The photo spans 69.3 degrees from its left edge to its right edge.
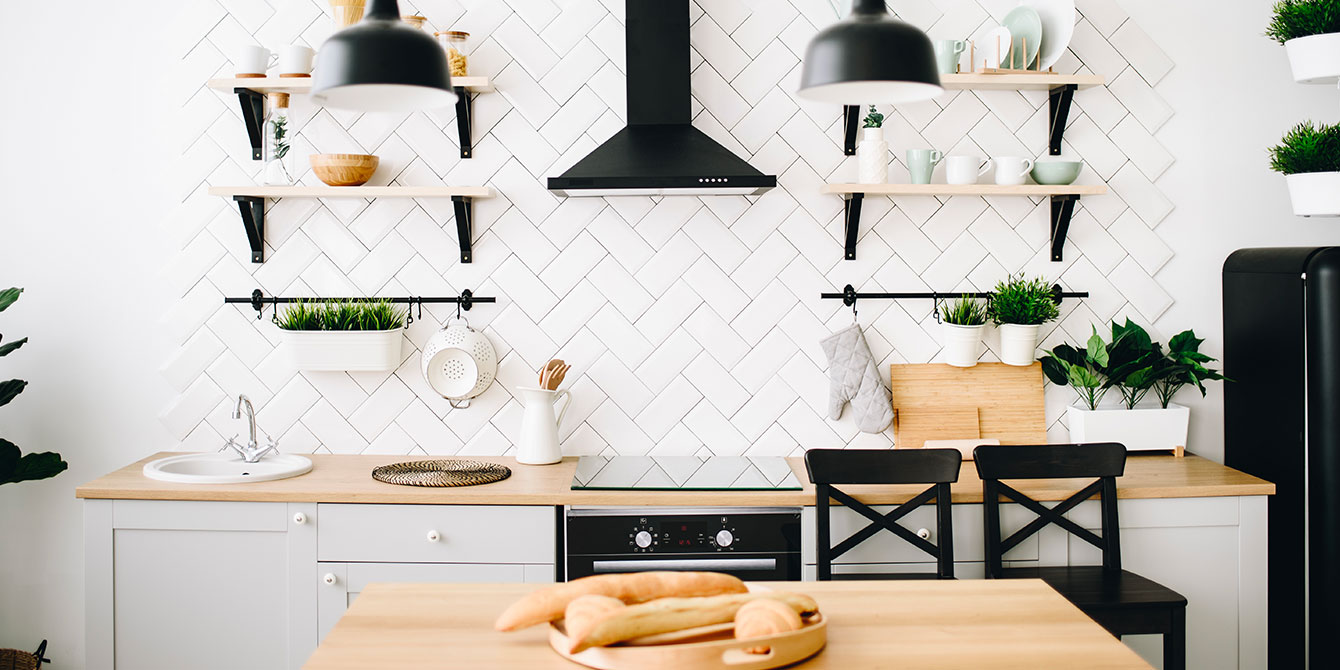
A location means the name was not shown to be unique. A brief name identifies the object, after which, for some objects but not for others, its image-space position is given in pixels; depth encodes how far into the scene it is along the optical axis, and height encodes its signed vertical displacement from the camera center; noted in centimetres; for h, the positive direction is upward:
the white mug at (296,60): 300 +86
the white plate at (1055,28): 306 +98
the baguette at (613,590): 140 -38
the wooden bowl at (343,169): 302 +53
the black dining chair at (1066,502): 260 -45
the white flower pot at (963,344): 311 -3
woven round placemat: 278 -41
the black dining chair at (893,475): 255 -37
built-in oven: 268 -57
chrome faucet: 303 -35
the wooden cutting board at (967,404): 321 -23
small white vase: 302 +55
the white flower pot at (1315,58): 276 +79
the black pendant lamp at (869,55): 159 +46
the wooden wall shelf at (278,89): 297 +77
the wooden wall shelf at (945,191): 298 +44
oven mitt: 316 -16
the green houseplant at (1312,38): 277 +85
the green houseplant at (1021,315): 309 +6
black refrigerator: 275 -28
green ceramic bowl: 303 +51
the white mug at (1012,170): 302 +51
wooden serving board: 133 -44
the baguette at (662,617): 131 -40
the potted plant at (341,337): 306 +0
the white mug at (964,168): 301 +52
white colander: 312 -9
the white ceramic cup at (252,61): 299 +85
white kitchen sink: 294 -41
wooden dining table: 139 -46
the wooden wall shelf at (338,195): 298 +44
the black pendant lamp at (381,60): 160 +46
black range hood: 277 +58
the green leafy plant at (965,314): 314 +7
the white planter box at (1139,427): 313 -30
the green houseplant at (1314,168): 281 +48
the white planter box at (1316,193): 280 +41
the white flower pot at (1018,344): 309 -3
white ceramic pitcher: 304 -30
